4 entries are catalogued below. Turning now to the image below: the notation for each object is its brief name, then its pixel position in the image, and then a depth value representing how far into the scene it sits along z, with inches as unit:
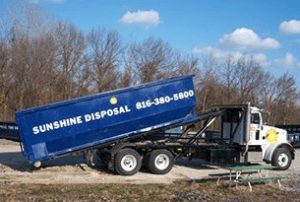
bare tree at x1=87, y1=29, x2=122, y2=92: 2696.9
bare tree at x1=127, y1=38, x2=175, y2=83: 2765.7
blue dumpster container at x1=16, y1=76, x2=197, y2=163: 693.9
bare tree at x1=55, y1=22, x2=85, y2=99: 2610.7
